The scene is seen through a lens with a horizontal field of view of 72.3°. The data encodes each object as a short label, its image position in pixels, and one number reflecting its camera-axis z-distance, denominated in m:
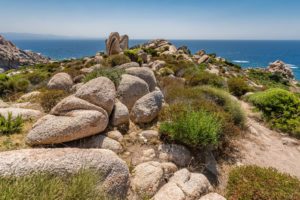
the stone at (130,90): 7.83
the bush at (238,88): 15.04
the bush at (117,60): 17.36
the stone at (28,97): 9.17
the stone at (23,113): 6.19
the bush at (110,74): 8.95
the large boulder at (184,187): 4.35
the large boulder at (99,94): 6.27
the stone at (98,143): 5.46
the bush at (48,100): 7.37
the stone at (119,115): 6.62
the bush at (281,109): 9.44
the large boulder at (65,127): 4.95
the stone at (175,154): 5.73
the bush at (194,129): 5.80
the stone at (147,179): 4.53
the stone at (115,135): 6.09
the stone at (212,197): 4.38
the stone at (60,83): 11.63
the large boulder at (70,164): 3.62
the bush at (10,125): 5.48
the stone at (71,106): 5.69
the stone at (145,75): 9.73
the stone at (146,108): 7.12
